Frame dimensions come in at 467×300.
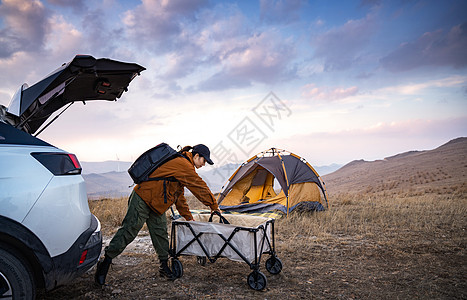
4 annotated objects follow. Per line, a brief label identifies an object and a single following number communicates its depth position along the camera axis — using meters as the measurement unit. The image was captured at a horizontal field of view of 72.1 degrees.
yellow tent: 9.40
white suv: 2.45
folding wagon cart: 3.90
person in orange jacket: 3.90
